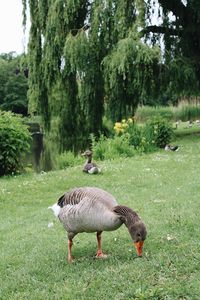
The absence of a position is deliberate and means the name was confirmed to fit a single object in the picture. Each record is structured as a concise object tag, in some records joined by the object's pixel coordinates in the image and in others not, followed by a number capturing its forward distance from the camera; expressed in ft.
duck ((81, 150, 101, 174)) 37.86
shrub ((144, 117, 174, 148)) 54.13
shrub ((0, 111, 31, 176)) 42.11
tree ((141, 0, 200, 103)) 58.90
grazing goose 15.61
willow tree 54.90
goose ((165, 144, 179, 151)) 50.33
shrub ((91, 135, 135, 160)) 49.40
